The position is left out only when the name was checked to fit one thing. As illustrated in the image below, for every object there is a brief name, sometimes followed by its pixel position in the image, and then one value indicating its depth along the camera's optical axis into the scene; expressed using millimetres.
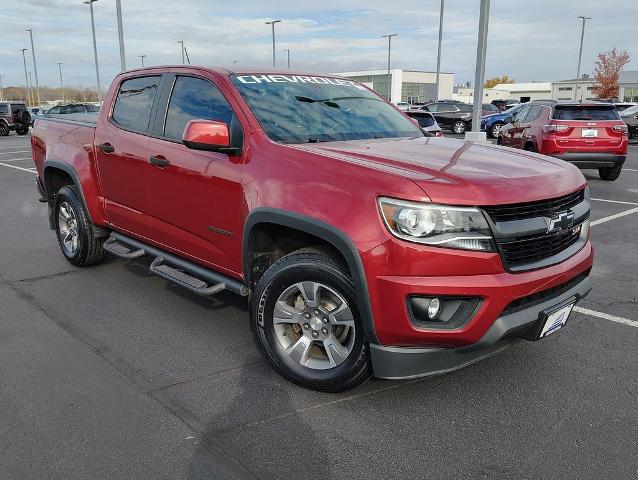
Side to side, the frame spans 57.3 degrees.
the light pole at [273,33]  41362
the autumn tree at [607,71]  71250
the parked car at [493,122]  25766
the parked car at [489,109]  31588
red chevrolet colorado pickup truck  2793
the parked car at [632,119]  22906
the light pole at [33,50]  55634
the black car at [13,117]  30267
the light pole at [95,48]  32706
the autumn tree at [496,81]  128200
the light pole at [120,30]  21031
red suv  11078
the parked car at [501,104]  35844
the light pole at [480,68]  10002
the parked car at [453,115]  28125
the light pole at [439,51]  30166
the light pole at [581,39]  50119
